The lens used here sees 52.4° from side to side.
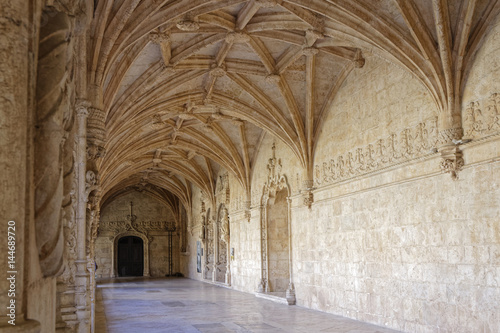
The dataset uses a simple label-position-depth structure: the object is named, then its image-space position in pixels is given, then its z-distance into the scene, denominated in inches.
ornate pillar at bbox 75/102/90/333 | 215.9
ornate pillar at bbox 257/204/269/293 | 616.7
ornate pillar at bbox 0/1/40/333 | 61.7
